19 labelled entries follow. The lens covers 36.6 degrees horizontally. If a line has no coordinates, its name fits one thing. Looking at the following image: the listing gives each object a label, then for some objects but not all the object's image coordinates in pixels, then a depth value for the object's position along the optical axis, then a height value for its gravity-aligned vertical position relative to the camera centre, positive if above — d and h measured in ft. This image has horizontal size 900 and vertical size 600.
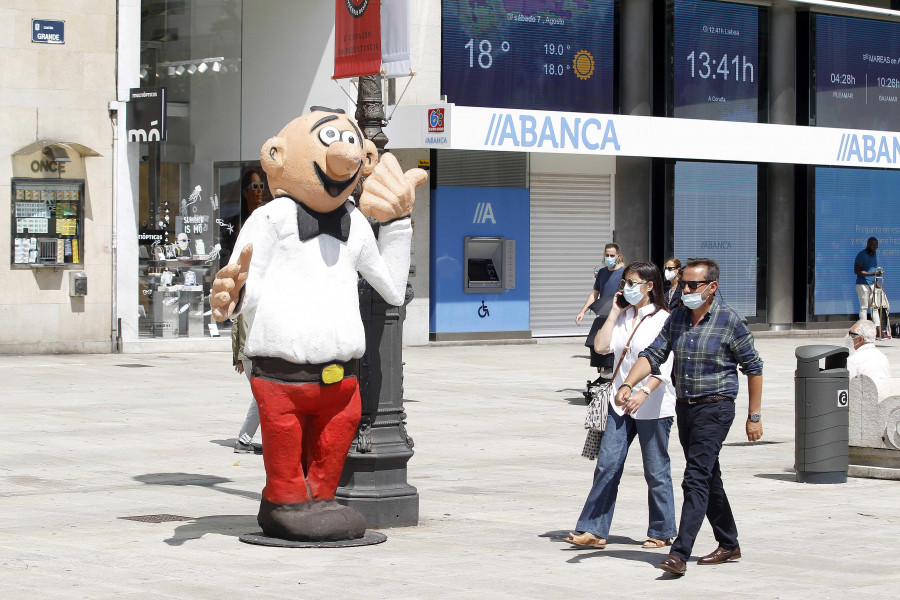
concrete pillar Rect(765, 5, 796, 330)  89.15 +5.60
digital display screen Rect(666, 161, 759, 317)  85.30 +3.41
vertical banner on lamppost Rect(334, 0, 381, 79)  39.63 +7.65
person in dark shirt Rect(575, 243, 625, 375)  48.01 -0.64
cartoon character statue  25.21 -0.74
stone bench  35.53 -4.03
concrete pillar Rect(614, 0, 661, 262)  82.99 +10.14
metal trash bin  34.55 -3.70
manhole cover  27.99 -5.09
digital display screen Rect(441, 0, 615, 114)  75.56 +12.69
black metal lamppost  27.68 -3.38
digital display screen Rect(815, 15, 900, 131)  91.50 +13.91
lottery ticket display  63.10 +2.33
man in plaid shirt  24.00 -1.99
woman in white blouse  26.21 -3.15
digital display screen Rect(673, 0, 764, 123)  85.20 +13.62
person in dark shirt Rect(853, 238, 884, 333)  89.20 +0.28
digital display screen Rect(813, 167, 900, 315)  90.94 +3.24
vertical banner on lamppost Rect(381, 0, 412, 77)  46.94 +8.63
